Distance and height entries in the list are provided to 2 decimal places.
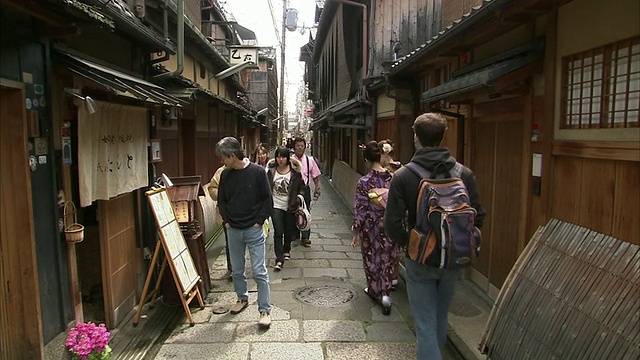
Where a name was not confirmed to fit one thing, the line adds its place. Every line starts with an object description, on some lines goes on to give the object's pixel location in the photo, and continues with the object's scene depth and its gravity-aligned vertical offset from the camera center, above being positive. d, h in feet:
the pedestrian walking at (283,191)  24.40 -2.95
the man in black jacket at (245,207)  17.17 -2.70
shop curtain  13.99 -0.40
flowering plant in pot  11.98 -5.73
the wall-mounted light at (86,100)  13.16 +1.23
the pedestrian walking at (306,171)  28.12 -2.05
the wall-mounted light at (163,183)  19.39 -1.98
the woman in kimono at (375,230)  18.28 -3.92
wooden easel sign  16.43 -4.58
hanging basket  13.61 -2.79
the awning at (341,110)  44.21 +3.42
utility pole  93.76 +21.38
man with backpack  10.30 -2.08
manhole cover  19.56 -7.38
